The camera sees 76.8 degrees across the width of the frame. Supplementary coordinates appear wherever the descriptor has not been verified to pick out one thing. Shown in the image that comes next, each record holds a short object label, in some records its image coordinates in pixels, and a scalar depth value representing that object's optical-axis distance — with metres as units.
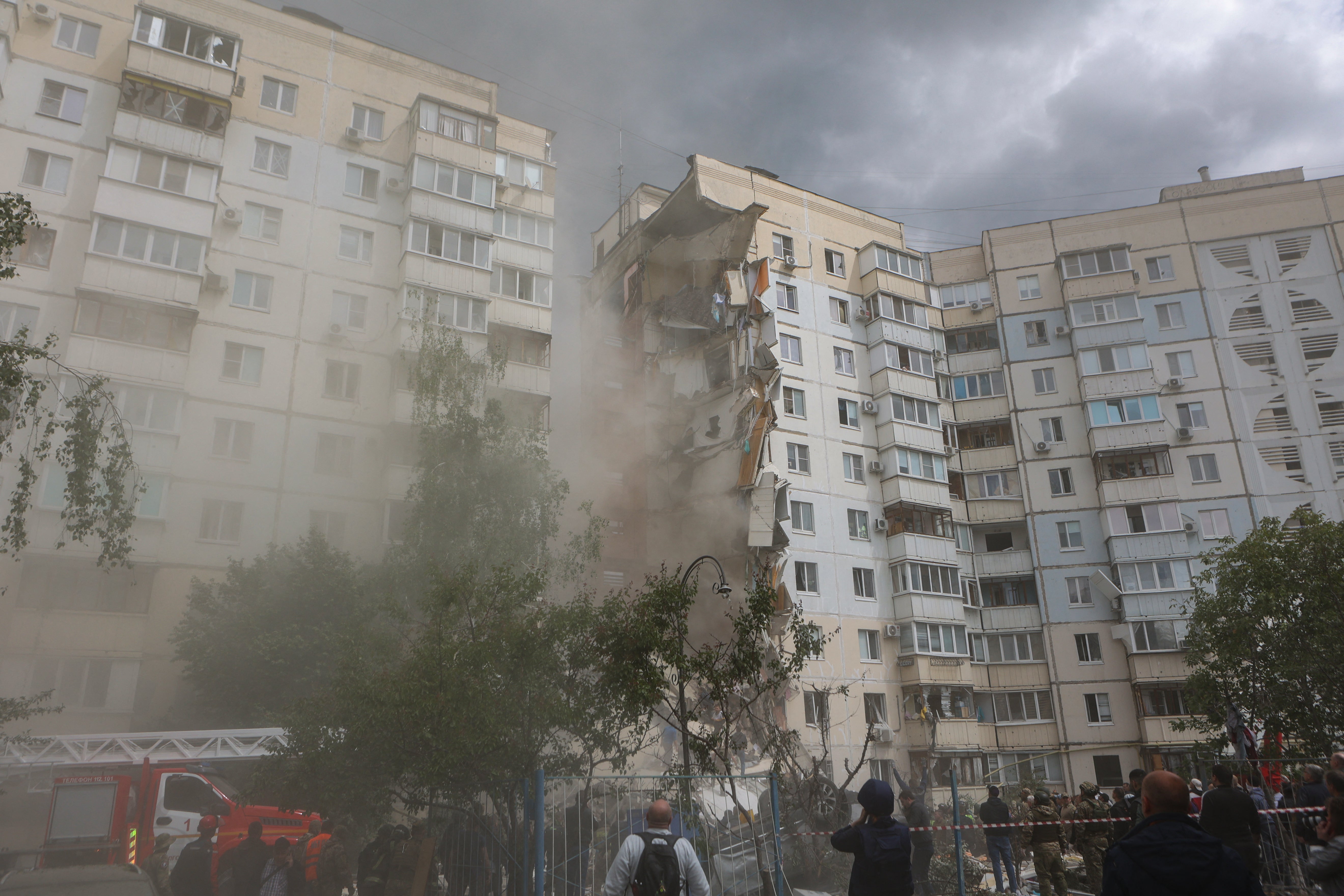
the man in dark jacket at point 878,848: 6.26
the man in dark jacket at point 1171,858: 4.15
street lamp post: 14.39
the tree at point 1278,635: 21.72
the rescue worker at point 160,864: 15.02
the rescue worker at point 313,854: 13.70
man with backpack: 6.50
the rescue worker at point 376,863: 12.05
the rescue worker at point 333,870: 13.06
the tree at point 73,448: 12.44
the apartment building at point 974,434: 37.53
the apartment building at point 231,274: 27.81
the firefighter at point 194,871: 12.12
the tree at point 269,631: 24.39
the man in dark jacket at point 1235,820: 8.05
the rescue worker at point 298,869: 13.37
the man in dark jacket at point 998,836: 14.10
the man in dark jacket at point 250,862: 11.13
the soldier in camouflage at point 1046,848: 12.49
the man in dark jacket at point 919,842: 11.50
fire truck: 16.42
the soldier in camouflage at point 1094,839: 13.05
